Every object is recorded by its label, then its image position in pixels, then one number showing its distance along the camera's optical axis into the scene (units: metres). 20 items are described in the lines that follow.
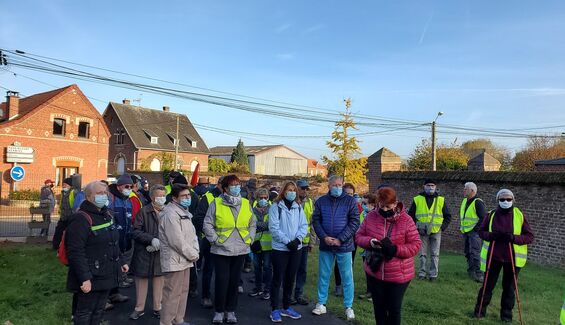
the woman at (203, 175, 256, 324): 5.47
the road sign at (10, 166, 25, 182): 16.99
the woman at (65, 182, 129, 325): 4.20
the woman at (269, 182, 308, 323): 5.77
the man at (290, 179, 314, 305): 6.56
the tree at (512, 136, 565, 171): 36.95
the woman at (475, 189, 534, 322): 5.76
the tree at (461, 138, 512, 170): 50.86
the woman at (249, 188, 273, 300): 6.95
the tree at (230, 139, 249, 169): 55.47
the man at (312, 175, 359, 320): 5.96
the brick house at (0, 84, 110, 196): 28.53
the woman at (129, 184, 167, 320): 5.57
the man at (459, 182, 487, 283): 8.08
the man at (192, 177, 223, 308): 6.43
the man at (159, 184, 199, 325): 5.09
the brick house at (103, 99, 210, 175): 43.69
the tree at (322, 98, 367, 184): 26.55
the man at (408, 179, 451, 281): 8.00
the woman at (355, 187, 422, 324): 4.44
